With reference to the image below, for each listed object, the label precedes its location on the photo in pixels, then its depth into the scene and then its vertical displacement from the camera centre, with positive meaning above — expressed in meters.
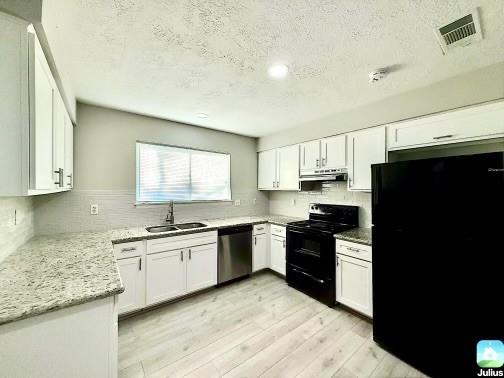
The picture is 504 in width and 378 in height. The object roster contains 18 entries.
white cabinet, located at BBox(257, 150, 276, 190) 3.74 +0.38
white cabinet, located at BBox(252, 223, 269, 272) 3.25 -0.94
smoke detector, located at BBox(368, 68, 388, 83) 1.72 +0.98
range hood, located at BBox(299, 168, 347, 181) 2.66 +0.21
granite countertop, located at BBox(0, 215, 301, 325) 0.93 -0.51
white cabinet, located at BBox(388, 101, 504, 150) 1.65 +0.57
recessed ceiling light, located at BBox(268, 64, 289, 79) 1.67 +1.00
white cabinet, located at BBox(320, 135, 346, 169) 2.71 +0.52
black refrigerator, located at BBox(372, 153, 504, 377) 1.33 -0.52
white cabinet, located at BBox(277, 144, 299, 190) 3.33 +0.37
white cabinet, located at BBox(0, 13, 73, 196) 0.93 +0.38
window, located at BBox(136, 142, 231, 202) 2.83 +0.24
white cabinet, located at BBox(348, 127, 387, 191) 2.34 +0.42
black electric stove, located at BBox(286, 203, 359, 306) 2.45 -0.78
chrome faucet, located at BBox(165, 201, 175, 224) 2.88 -0.39
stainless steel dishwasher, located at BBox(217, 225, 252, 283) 2.90 -0.92
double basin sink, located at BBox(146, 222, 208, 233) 2.70 -0.52
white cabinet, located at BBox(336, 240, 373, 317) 2.13 -0.95
